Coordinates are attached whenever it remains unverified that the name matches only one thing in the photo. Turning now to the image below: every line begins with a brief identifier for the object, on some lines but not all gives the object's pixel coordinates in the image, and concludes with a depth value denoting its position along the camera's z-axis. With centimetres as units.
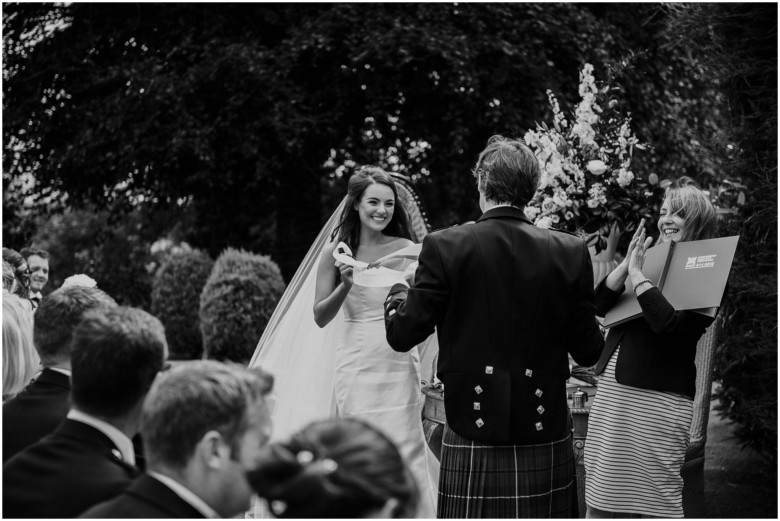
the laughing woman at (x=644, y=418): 394
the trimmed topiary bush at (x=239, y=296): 1112
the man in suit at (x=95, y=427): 242
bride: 466
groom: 324
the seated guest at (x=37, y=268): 692
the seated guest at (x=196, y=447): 201
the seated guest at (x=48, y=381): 302
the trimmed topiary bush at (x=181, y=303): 1405
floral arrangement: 499
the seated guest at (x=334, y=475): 162
